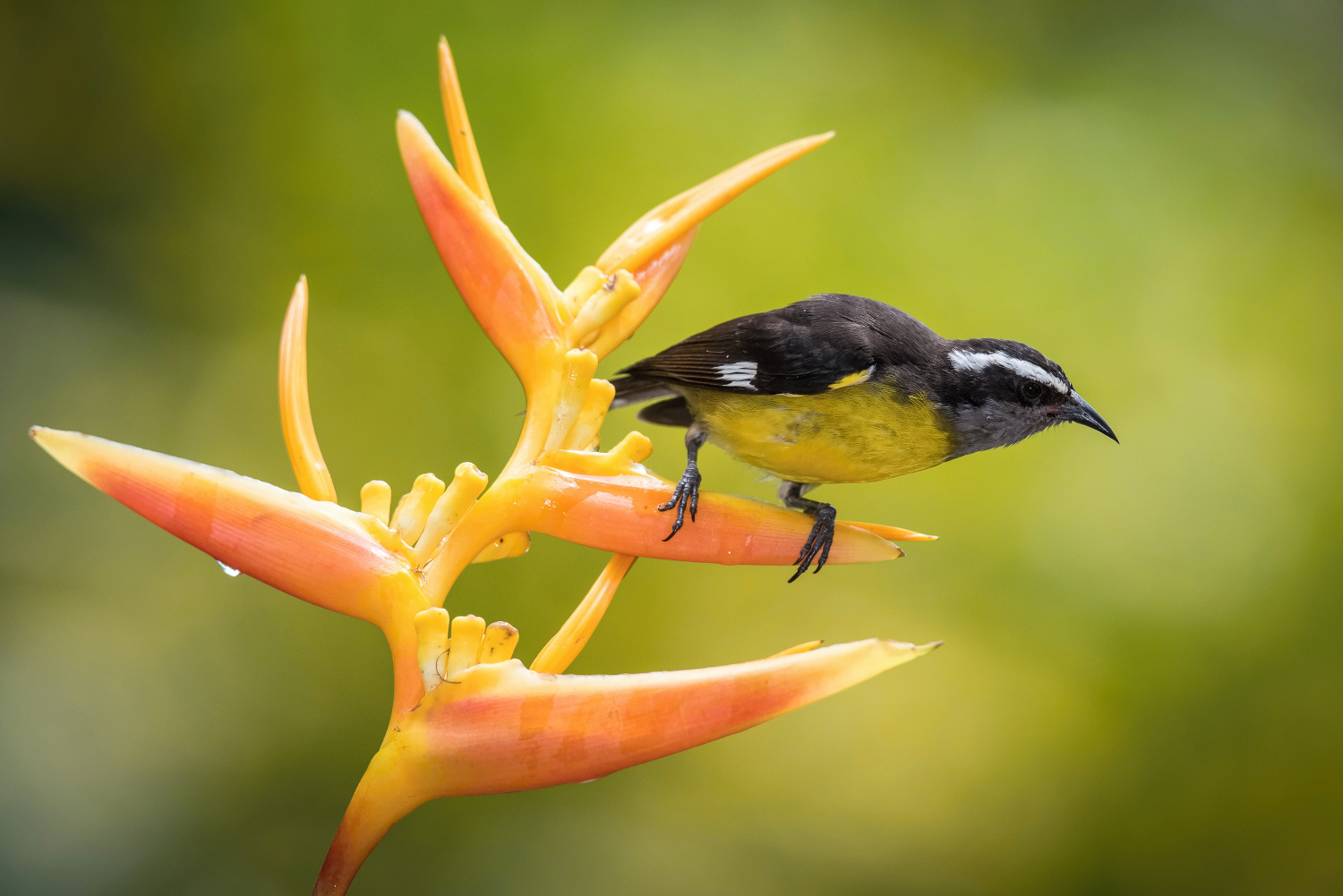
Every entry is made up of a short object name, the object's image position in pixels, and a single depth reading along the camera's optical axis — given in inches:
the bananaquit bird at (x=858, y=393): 125.3
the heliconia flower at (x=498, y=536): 122.6
